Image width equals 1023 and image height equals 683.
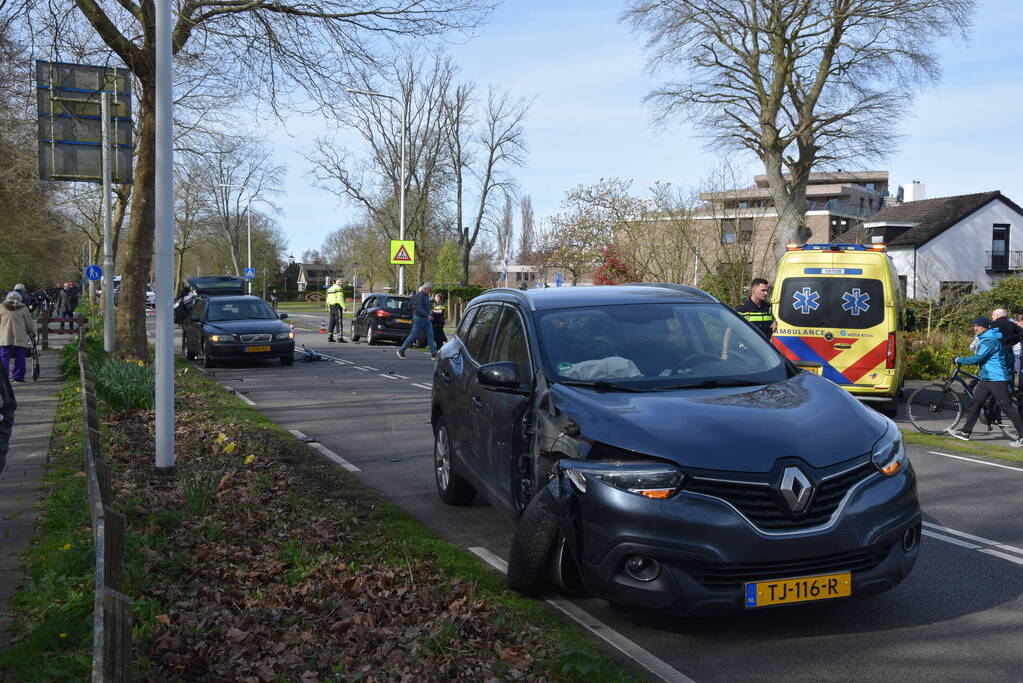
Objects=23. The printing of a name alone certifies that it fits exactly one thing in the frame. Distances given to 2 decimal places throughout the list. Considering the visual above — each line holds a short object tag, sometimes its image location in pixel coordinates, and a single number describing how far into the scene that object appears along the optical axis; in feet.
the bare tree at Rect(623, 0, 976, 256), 95.50
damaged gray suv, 14.37
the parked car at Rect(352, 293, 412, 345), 95.71
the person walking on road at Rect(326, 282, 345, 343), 98.37
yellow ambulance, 46.83
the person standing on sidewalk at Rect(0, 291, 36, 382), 54.75
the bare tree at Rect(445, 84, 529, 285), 173.31
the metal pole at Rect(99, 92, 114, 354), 64.88
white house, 163.63
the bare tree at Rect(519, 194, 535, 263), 265.54
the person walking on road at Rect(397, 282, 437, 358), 78.38
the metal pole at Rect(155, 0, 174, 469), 27.84
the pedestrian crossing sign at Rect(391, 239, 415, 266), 96.27
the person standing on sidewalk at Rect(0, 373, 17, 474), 19.67
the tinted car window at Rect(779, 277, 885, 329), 46.91
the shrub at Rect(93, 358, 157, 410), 41.96
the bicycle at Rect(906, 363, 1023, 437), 43.70
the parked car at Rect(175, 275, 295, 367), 67.51
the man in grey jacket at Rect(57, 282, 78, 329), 136.95
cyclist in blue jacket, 40.75
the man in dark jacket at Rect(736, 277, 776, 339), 44.93
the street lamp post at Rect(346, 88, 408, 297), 107.65
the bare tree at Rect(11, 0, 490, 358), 44.09
